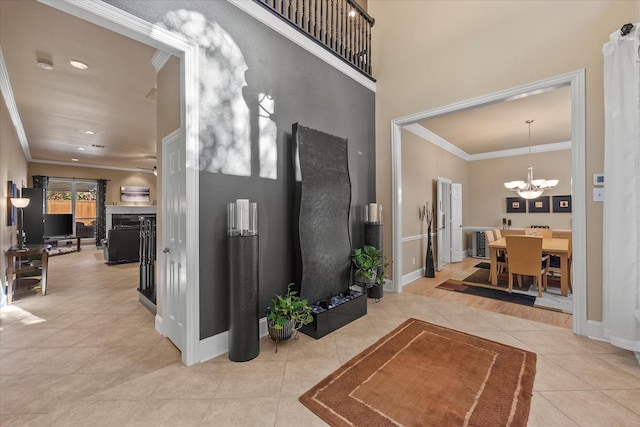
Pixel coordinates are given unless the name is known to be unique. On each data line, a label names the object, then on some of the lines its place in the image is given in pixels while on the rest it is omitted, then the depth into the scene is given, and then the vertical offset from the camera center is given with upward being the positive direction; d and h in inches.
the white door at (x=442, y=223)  235.1 -10.0
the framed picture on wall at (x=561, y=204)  262.1 +7.1
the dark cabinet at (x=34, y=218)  266.4 -5.2
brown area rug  63.4 -47.4
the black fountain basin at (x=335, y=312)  104.1 -41.4
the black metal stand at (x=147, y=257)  143.8 -23.7
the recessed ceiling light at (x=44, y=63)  128.3 +71.5
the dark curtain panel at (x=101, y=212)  393.4 +0.7
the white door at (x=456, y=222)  263.6 -10.6
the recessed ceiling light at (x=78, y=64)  130.7 +72.4
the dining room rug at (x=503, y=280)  177.8 -48.0
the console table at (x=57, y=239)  357.7 -35.6
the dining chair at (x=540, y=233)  210.7 -16.8
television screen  360.2 -16.4
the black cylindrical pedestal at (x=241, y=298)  86.5 -27.2
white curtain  88.4 +8.2
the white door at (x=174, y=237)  92.5 -9.1
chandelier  207.5 +20.0
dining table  153.5 -23.4
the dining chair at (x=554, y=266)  199.1 -42.4
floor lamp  166.9 +4.5
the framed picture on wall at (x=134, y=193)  422.9 +30.0
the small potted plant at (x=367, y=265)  137.3 -27.1
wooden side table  149.8 -30.9
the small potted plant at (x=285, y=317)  94.6 -37.0
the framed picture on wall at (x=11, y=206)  185.2 +4.6
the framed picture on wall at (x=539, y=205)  272.8 +6.3
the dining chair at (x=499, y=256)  194.7 -32.9
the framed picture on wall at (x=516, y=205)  283.2 +6.6
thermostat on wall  99.7 +12.0
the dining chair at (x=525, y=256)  153.4 -26.0
